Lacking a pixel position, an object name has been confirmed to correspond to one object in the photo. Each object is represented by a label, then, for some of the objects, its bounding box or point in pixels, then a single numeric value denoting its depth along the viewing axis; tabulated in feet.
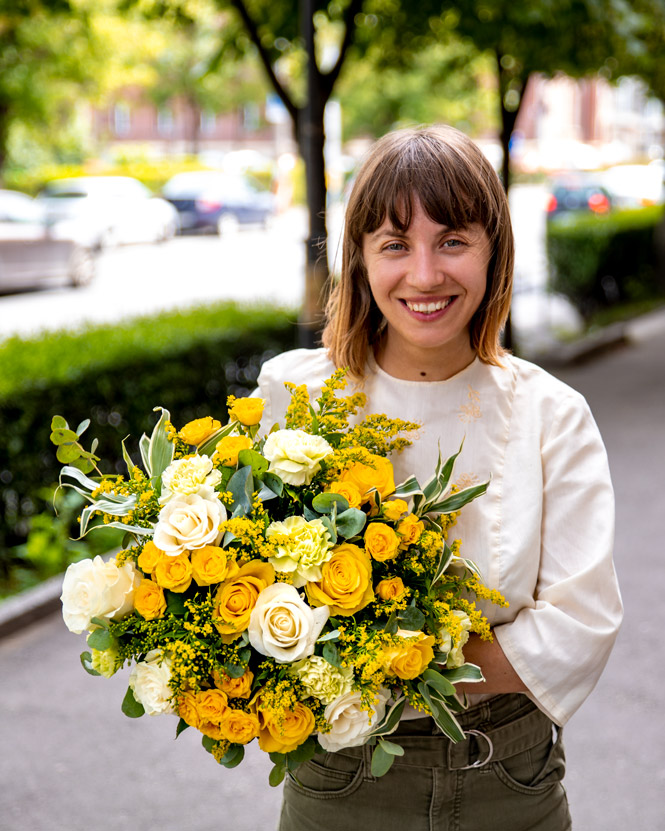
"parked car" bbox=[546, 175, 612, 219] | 78.79
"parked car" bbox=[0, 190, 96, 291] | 57.67
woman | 5.74
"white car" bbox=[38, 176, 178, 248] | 82.02
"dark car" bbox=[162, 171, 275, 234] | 94.99
